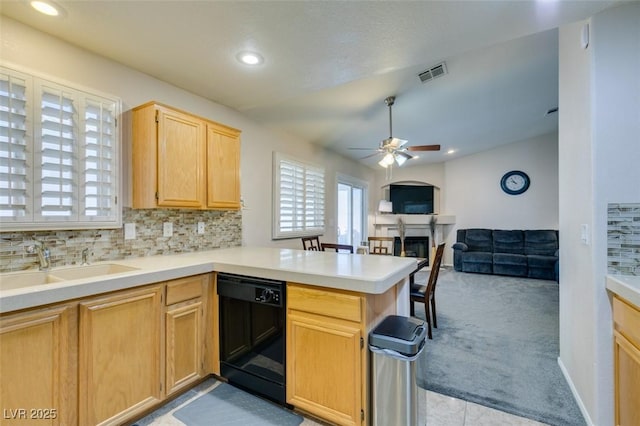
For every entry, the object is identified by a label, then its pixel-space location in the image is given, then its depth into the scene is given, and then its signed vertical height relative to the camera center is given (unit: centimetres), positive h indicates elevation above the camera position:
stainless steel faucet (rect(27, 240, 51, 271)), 170 -23
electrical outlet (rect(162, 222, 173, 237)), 244 -13
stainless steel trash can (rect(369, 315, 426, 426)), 146 -85
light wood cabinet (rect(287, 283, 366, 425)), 153 -79
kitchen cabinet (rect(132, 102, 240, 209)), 212 +44
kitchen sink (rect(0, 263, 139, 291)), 160 -37
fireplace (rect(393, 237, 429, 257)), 709 -80
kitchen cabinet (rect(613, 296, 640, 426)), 128 -72
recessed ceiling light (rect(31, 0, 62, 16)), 153 +114
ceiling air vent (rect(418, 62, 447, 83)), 275 +141
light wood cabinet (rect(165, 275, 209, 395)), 185 -80
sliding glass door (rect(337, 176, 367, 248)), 584 +8
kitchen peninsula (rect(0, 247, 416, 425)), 132 -65
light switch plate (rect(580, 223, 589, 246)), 170 -13
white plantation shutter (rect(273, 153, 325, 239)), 374 +23
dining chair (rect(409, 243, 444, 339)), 288 -84
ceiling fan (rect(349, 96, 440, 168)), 349 +84
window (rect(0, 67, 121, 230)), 162 +38
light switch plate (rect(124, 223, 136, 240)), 218 -13
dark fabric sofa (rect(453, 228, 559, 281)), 559 -86
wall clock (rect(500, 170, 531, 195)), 633 +69
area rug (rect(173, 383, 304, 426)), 175 -128
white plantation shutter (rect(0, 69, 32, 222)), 159 +38
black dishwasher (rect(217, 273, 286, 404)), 180 -82
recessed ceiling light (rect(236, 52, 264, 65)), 205 +115
